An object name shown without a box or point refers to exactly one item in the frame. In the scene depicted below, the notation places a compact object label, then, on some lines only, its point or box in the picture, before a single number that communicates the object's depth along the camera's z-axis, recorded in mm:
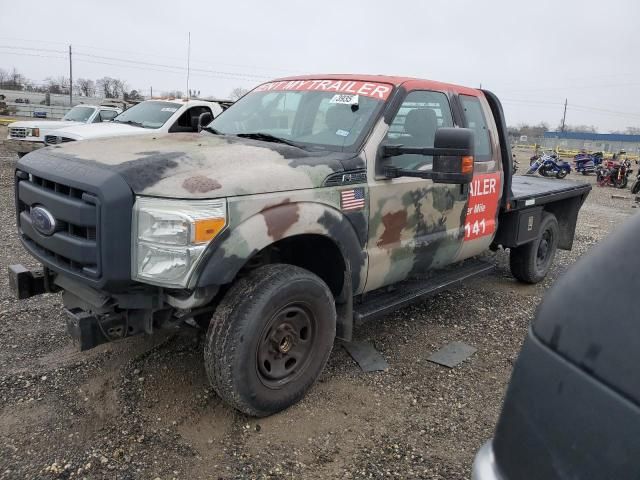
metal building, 57938
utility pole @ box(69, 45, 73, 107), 48756
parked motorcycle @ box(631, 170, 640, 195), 17047
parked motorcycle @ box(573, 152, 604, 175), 24595
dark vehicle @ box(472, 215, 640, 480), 1140
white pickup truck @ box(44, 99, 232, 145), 9531
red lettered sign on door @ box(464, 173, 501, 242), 4538
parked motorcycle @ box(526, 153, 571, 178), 20875
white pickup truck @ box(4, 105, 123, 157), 11844
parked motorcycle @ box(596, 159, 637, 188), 19859
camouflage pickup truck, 2621
